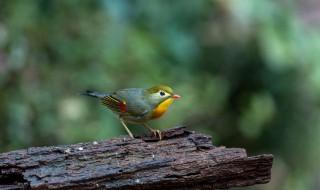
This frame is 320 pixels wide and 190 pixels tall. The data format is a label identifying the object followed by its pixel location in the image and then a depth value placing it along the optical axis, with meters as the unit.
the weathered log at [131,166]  6.15
